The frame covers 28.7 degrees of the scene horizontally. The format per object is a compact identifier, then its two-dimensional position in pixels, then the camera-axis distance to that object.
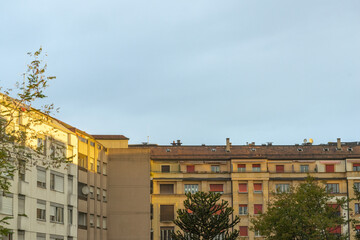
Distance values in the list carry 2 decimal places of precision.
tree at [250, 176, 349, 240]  59.25
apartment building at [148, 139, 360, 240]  103.56
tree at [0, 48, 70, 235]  31.98
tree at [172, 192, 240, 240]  73.06
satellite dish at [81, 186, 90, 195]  76.65
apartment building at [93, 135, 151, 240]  88.88
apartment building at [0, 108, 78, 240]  60.72
